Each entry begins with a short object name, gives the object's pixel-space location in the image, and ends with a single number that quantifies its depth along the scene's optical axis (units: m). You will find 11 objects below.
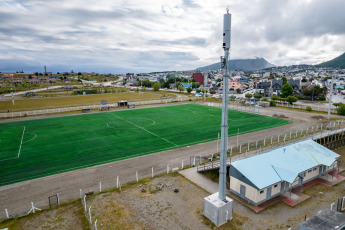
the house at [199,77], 167.85
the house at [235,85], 124.34
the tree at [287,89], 80.56
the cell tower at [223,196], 13.18
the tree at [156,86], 117.59
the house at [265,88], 95.56
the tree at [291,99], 62.25
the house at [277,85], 105.61
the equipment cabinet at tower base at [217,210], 14.46
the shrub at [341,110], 48.06
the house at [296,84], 106.12
